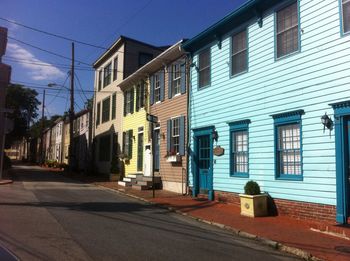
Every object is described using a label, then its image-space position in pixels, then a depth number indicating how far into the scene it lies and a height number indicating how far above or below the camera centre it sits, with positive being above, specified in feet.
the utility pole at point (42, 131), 209.26 +18.31
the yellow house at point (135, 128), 75.25 +7.61
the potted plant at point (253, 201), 39.93 -2.84
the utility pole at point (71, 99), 115.34 +18.34
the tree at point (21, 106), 155.83 +22.92
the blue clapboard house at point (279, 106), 34.32 +6.22
